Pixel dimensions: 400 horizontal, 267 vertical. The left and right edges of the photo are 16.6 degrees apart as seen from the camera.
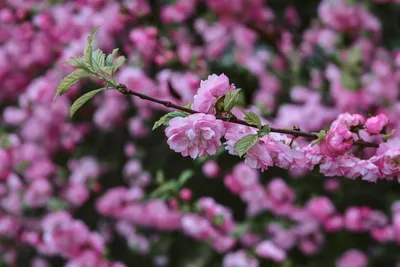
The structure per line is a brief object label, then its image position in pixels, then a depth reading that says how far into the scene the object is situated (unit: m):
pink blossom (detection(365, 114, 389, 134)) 0.82
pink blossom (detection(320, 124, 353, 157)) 0.79
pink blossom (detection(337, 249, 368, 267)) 1.42
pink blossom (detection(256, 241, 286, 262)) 1.27
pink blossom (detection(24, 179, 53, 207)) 1.49
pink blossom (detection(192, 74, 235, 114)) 0.76
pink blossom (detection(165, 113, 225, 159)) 0.76
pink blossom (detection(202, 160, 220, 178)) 1.28
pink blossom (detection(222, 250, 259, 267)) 1.26
